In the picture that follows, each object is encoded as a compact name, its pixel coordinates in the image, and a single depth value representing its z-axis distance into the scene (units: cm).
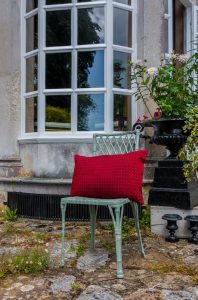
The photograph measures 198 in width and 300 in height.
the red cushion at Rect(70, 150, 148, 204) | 230
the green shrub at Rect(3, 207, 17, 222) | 381
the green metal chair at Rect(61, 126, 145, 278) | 213
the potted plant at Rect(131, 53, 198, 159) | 325
